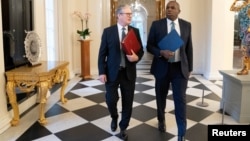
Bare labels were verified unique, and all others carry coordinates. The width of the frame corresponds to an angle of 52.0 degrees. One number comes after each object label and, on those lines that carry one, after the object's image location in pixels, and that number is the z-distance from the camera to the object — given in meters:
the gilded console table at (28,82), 3.10
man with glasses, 2.65
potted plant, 6.14
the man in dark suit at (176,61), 2.62
